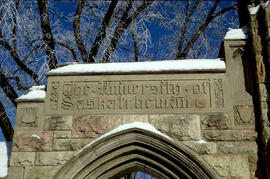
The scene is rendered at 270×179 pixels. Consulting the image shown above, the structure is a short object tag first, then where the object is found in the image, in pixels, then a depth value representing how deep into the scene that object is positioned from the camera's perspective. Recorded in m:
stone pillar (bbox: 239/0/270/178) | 4.82
